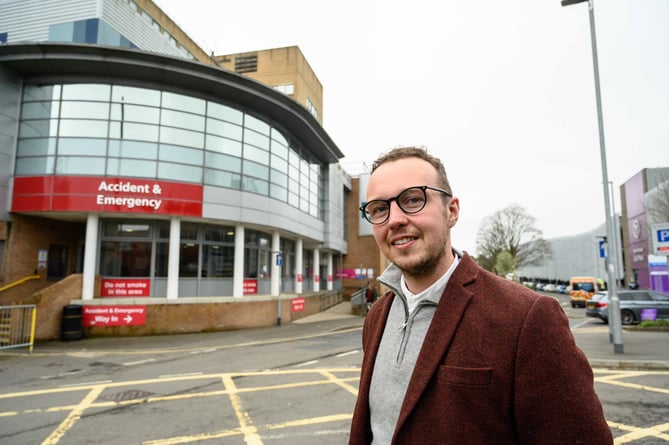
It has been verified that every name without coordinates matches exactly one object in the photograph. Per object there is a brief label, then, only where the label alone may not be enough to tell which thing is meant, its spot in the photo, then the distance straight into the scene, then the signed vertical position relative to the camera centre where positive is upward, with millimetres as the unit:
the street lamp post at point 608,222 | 9836 +1246
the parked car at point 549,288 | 56612 -3242
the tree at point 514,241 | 53844 +3686
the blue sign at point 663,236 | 11984 +977
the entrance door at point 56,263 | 15836 +130
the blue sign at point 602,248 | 11609 +560
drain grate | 6503 -2276
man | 1246 -307
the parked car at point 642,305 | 15673 -1620
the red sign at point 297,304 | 19556 -1997
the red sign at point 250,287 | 17812 -983
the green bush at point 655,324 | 14344 -2169
